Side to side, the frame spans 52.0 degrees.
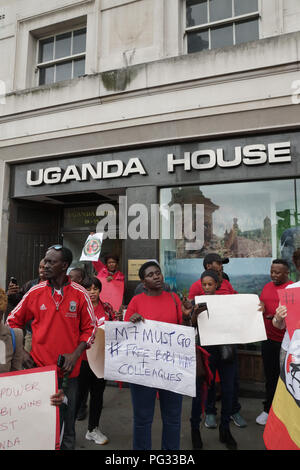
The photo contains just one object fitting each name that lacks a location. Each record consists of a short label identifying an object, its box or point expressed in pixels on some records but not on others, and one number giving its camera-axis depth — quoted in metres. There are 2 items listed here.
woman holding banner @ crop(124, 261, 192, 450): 2.70
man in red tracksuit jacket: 2.54
